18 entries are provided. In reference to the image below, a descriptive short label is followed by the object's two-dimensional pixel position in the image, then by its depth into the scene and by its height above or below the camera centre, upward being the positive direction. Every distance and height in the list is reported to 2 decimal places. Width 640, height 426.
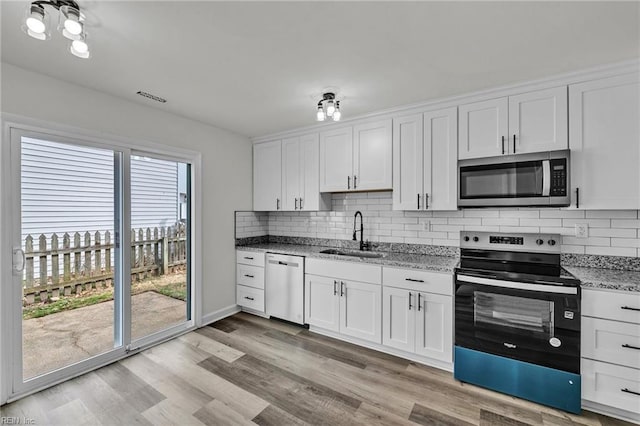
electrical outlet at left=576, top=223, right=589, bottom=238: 2.45 -0.16
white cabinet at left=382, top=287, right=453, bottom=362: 2.51 -1.01
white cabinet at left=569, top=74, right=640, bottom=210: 2.09 +0.52
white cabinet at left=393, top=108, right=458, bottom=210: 2.74 +0.51
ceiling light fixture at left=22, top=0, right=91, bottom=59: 1.43 +0.96
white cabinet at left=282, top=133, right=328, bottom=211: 3.61 +0.48
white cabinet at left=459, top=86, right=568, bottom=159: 2.31 +0.75
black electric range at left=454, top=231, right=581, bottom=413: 2.02 -0.88
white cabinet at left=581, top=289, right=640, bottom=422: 1.87 -0.93
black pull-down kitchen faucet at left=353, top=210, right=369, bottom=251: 3.56 -0.26
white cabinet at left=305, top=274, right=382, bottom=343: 2.88 -1.01
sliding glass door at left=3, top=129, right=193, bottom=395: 2.21 -0.37
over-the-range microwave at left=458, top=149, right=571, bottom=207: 2.28 +0.27
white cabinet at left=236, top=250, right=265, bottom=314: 3.73 -0.91
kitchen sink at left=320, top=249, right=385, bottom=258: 3.38 -0.50
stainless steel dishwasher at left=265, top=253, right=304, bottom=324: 3.39 -0.92
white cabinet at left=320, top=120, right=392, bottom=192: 3.11 +0.62
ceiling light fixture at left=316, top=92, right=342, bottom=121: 2.50 +0.98
